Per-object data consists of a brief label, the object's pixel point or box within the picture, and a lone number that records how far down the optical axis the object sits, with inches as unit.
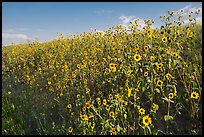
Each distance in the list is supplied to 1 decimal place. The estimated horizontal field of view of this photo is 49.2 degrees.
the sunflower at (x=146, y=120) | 104.0
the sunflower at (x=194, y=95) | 111.3
